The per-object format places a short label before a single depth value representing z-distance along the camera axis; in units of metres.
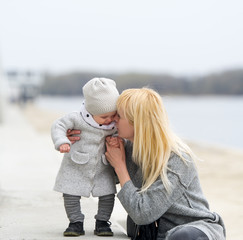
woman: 3.31
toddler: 3.50
